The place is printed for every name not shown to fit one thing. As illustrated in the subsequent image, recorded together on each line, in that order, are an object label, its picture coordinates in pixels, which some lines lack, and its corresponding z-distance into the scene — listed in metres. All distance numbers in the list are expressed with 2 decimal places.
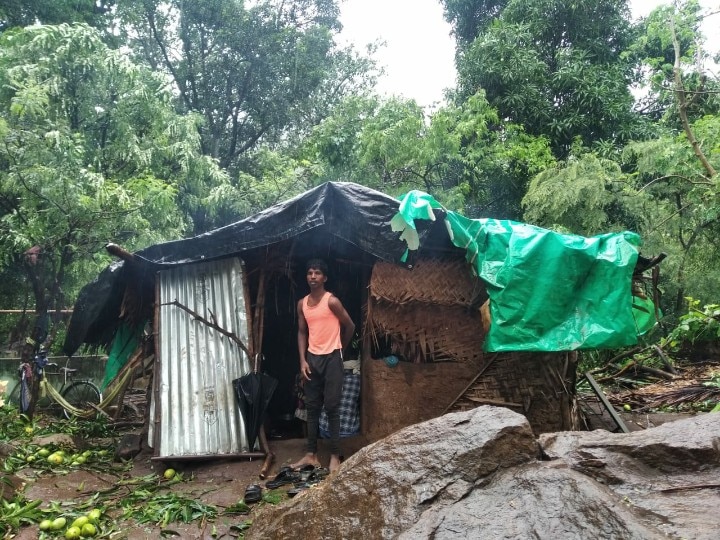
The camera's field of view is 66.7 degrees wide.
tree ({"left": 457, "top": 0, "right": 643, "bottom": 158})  14.71
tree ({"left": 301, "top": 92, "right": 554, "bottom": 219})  11.52
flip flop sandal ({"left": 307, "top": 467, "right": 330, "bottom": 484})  4.76
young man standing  5.10
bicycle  8.39
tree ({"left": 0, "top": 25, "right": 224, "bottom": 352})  8.75
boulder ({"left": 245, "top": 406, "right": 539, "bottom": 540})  2.99
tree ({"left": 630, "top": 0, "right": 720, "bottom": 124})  9.57
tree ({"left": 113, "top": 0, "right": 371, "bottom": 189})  17.92
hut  5.02
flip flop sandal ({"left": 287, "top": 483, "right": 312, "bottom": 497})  4.49
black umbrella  5.46
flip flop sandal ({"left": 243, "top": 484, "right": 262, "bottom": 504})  4.48
